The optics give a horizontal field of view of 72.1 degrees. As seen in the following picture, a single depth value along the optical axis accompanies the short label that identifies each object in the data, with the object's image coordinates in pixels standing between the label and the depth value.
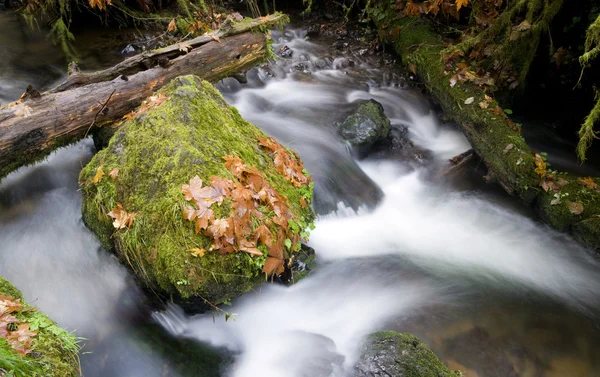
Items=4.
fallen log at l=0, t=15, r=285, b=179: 4.23
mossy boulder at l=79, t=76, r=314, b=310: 3.35
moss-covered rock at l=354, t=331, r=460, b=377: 3.21
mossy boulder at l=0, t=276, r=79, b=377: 2.22
